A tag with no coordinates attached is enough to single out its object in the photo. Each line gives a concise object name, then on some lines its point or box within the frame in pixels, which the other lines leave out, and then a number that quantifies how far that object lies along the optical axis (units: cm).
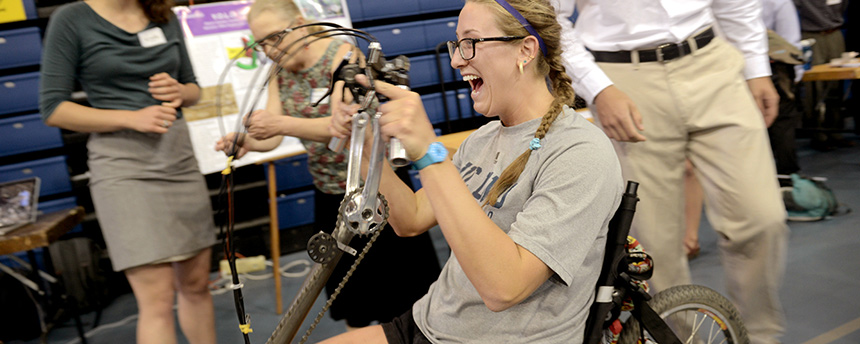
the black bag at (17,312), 315
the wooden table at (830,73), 424
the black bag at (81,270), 350
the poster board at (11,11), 355
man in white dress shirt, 168
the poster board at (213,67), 373
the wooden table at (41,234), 248
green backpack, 356
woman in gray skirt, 182
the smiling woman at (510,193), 97
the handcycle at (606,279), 83
